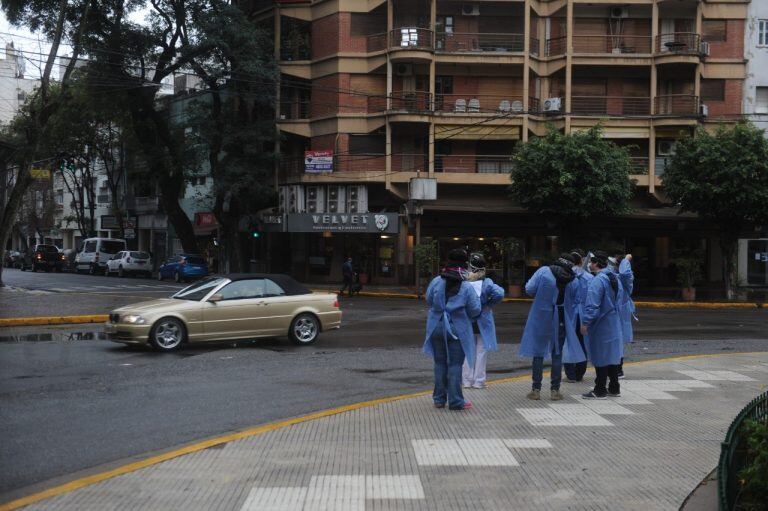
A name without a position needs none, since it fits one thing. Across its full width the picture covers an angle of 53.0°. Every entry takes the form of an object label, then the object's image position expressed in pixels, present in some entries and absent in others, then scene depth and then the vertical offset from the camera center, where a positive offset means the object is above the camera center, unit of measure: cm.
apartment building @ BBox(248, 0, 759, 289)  3509 +688
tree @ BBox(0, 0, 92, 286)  2678 +401
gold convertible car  1348 -129
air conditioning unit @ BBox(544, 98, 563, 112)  3469 +649
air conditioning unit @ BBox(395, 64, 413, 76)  3606 +825
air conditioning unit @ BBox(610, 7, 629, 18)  3591 +1106
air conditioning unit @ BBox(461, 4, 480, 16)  3602 +1112
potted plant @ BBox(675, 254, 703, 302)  3144 -94
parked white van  4906 -70
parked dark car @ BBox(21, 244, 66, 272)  5461 -121
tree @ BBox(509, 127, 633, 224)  3056 +297
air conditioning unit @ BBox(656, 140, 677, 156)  3600 +479
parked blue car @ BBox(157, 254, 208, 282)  3938 -124
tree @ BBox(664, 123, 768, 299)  2947 +284
